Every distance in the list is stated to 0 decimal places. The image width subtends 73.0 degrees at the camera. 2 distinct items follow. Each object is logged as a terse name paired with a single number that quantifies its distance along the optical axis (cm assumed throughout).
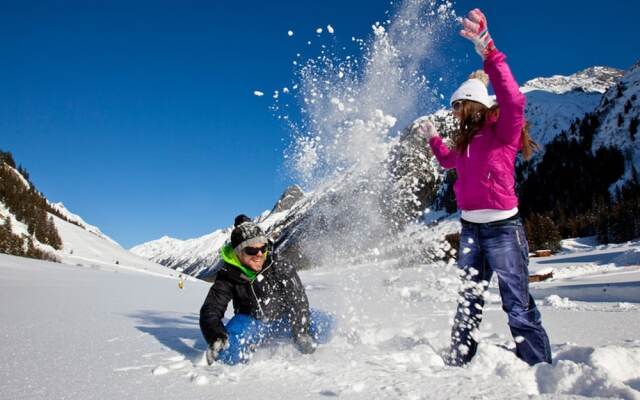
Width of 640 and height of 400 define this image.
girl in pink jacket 308
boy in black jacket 366
